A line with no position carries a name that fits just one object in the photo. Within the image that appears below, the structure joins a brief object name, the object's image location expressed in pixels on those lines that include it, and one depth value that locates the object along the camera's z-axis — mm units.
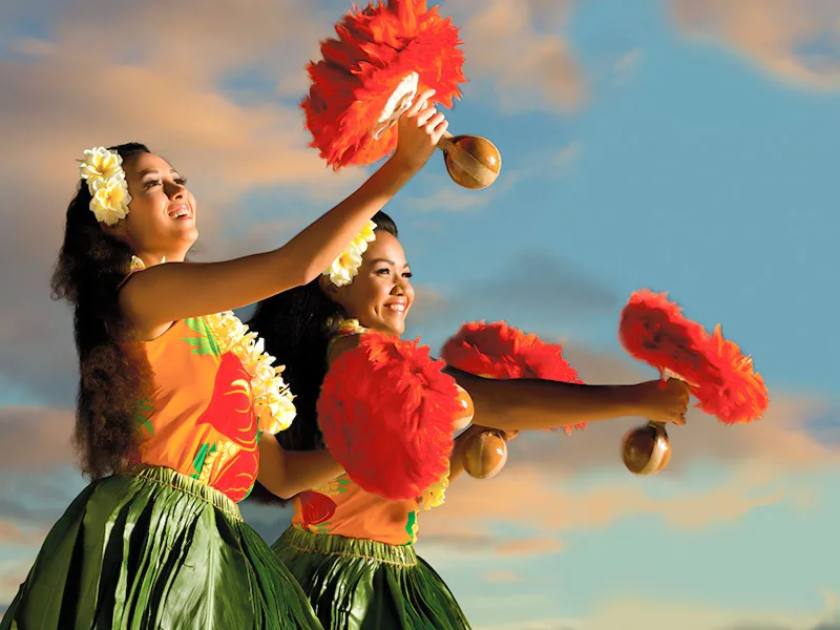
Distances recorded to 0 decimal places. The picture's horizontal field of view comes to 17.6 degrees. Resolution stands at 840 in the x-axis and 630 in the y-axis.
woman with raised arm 5423
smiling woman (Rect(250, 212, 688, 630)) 6422
